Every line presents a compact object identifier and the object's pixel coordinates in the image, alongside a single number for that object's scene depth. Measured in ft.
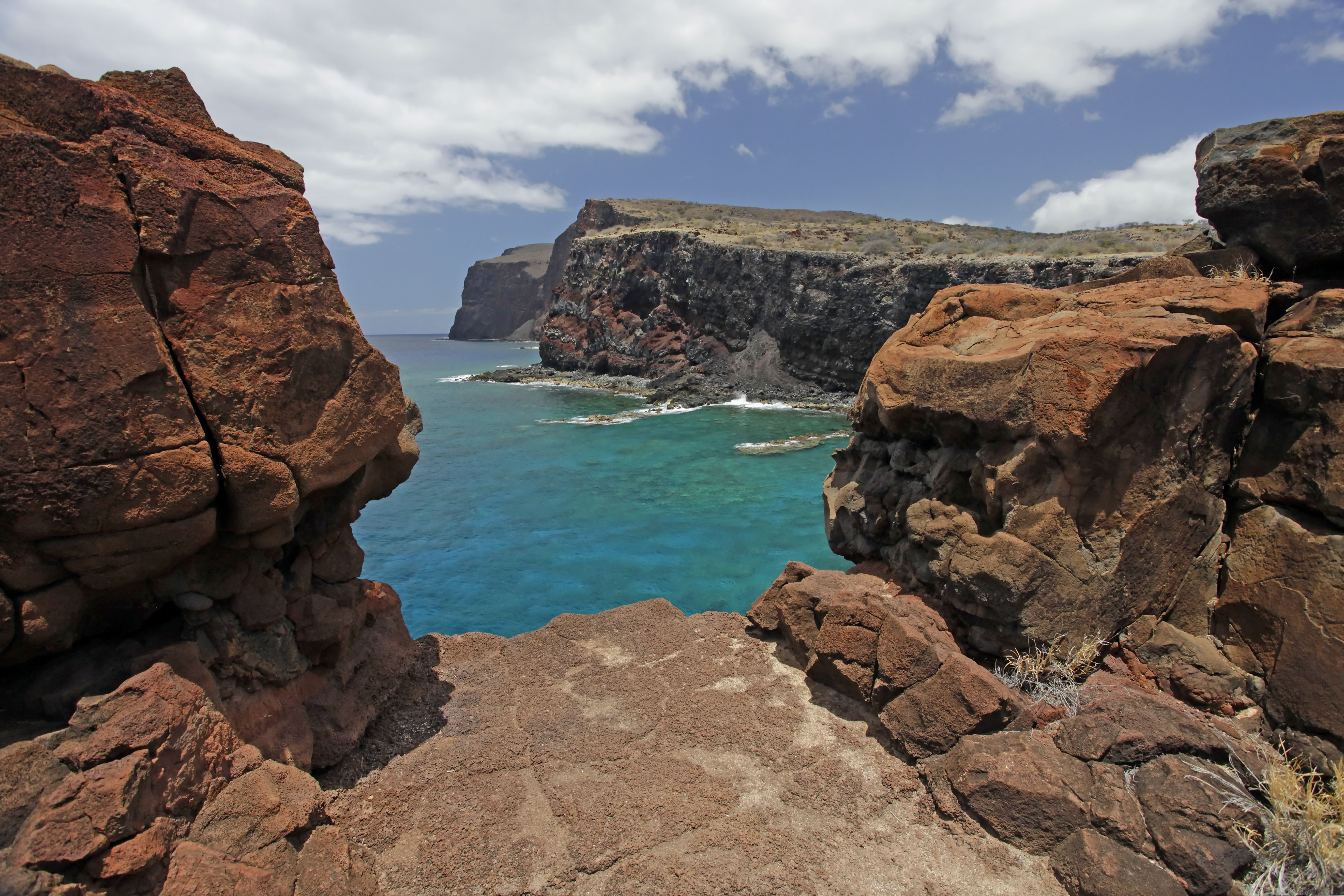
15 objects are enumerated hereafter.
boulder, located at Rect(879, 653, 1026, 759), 16.65
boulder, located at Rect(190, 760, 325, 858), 12.09
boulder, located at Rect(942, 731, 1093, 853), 14.33
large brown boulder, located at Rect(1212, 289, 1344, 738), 16.24
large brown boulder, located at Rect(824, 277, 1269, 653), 17.78
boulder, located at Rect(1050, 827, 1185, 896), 12.87
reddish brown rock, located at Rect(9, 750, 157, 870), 10.01
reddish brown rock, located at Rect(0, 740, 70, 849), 10.32
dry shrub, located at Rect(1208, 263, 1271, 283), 21.26
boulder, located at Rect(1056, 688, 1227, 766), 14.90
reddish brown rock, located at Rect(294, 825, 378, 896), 12.34
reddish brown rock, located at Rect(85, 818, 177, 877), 10.41
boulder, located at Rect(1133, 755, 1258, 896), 12.78
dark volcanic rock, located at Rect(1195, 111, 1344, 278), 19.75
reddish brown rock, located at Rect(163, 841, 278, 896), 11.00
